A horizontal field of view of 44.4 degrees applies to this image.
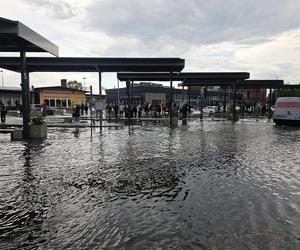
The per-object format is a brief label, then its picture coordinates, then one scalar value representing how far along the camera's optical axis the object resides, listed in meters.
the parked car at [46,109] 49.02
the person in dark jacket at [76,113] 39.13
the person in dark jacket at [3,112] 31.17
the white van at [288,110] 28.92
